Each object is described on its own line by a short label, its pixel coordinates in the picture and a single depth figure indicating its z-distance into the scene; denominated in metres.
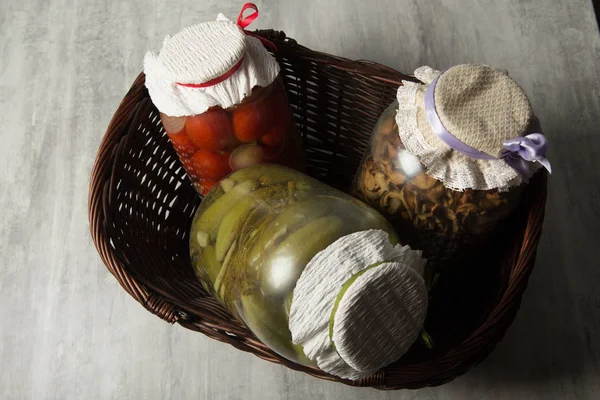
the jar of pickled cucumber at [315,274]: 0.48
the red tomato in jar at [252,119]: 0.63
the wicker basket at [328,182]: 0.56
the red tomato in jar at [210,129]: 0.63
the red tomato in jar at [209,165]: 0.67
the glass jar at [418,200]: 0.57
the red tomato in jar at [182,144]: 0.66
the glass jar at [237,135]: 0.63
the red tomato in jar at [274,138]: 0.67
